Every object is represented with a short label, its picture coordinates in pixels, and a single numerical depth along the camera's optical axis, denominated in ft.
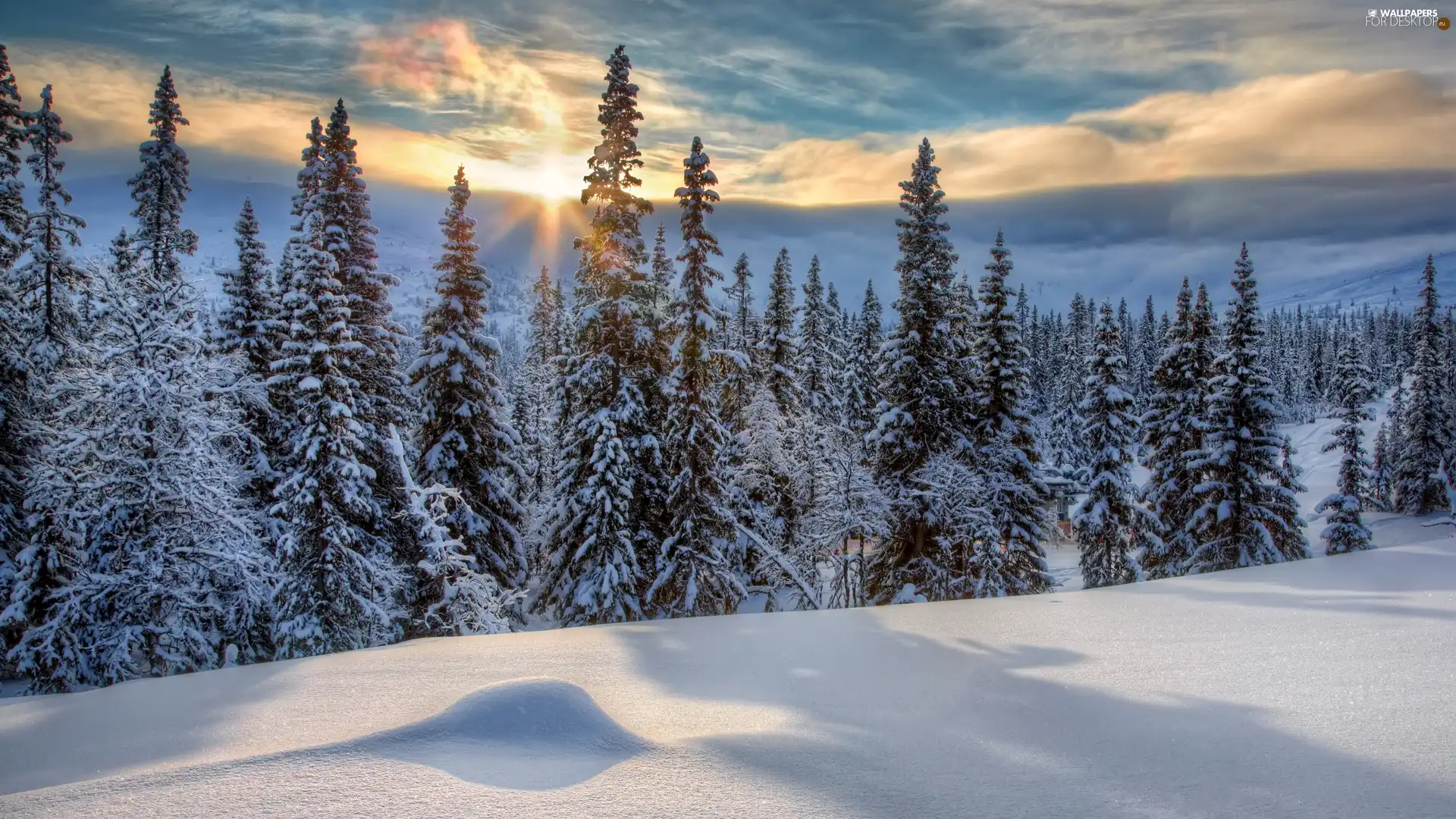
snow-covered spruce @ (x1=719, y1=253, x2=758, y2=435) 78.12
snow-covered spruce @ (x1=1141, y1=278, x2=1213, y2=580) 96.94
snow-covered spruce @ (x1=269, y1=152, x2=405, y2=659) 59.67
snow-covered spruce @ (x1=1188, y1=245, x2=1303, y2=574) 87.10
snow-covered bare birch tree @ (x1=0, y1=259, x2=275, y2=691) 42.01
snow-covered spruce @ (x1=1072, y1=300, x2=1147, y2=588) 98.22
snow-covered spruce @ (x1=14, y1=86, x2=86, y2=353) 65.92
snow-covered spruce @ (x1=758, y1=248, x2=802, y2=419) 99.60
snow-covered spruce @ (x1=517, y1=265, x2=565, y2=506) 137.59
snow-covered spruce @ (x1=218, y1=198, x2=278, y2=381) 74.02
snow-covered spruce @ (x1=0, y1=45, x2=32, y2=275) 66.23
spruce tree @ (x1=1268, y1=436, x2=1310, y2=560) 88.38
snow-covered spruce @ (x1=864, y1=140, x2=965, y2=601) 75.15
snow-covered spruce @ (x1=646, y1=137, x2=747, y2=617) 69.67
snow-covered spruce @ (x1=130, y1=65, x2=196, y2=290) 81.56
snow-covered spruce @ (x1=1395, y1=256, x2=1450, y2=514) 138.10
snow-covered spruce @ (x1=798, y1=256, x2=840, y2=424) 130.42
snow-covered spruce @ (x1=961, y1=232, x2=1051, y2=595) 81.20
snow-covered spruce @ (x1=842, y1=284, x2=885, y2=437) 155.94
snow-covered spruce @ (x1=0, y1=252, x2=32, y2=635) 61.67
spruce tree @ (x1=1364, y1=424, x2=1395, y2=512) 159.74
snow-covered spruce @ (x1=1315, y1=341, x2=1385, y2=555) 112.57
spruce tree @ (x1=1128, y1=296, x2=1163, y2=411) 348.65
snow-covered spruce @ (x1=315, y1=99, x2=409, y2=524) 67.46
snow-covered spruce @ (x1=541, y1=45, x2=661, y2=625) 67.87
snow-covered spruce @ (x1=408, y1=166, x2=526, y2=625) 71.97
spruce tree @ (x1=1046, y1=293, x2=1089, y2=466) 250.37
